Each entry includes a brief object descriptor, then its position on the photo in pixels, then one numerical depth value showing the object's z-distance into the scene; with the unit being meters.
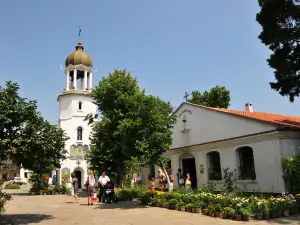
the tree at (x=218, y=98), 36.69
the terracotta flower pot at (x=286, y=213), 11.23
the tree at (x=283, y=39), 16.77
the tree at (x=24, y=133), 10.45
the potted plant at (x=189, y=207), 13.01
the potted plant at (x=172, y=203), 13.97
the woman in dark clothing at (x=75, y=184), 18.17
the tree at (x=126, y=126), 16.42
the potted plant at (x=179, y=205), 13.59
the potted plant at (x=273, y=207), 10.95
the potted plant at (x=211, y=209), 11.78
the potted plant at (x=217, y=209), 11.54
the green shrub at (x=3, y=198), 10.19
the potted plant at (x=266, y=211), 10.79
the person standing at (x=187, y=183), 18.03
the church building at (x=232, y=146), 15.66
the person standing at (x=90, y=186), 16.78
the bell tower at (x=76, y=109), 37.25
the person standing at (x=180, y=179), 20.38
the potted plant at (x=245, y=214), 10.52
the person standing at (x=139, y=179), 26.28
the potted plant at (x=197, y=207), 12.66
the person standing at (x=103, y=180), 17.30
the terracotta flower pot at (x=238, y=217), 10.63
